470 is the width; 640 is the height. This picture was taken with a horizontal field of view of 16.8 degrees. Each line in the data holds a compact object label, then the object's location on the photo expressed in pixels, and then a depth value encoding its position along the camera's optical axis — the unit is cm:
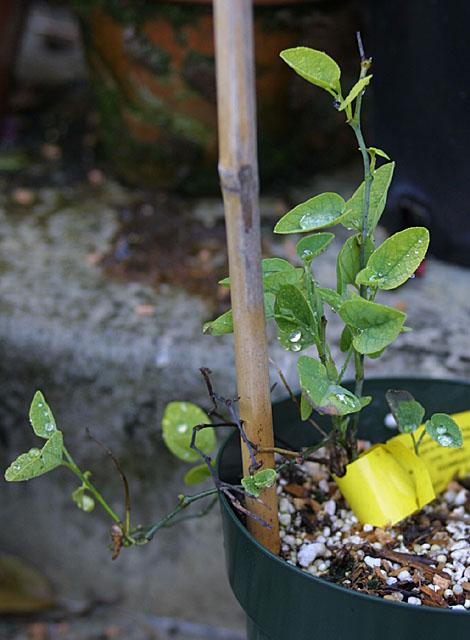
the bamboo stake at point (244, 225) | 50
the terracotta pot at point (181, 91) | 100
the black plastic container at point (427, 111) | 85
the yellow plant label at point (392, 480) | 62
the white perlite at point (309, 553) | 60
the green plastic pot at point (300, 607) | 54
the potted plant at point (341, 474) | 56
